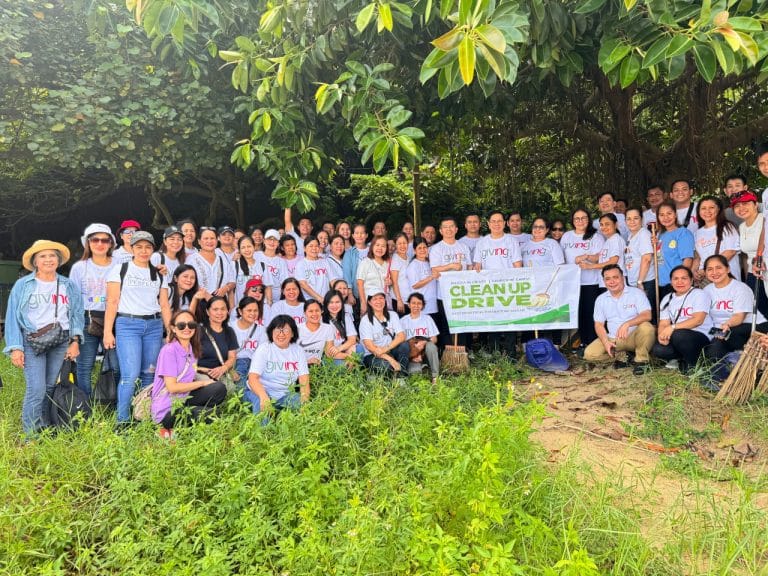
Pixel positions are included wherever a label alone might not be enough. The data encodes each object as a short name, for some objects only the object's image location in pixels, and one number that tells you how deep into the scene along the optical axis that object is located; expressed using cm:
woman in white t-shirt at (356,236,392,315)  540
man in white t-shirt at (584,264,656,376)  484
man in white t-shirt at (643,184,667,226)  558
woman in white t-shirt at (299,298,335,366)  460
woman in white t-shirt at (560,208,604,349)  548
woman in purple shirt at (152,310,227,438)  370
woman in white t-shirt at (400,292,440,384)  505
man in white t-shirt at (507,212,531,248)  600
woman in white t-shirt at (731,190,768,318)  426
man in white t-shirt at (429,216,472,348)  557
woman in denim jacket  363
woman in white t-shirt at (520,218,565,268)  565
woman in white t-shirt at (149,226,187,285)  445
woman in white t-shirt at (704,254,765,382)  431
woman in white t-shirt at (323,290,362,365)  476
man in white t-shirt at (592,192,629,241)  568
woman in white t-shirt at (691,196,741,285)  464
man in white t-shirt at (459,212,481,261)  578
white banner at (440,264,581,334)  545
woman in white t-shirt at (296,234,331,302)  537
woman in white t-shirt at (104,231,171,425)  395
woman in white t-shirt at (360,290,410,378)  486
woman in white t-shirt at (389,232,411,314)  554
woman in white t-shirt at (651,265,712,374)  448
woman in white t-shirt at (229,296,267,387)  443
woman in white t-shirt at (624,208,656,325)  508
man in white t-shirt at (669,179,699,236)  516
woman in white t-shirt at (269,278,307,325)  482
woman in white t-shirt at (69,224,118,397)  417
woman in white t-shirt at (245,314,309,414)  400
